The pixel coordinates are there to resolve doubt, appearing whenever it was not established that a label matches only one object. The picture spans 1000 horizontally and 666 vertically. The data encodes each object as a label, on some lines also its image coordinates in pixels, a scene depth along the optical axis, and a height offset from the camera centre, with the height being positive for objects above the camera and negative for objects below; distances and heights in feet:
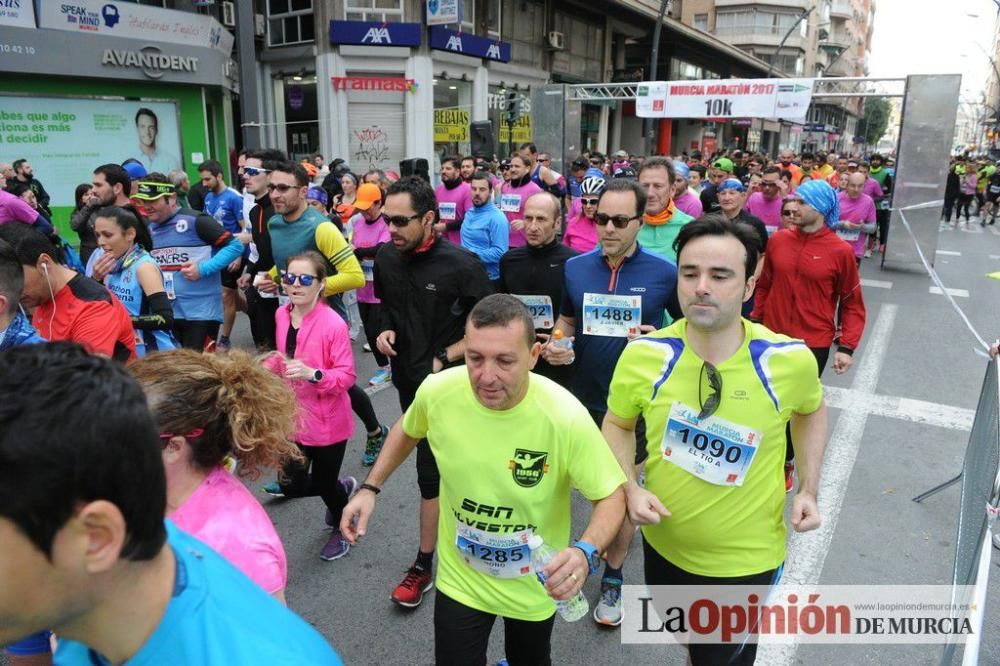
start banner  45.96 +5.38
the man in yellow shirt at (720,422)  7.32 -2.68
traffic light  68.74 +6.48
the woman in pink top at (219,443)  5.44 -2.37
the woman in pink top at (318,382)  11.93 -3.65
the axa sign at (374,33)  63.93 +12.82
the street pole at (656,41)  73.72 +14.22
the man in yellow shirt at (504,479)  7.00 -3.16
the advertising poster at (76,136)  43.29 +2.07
